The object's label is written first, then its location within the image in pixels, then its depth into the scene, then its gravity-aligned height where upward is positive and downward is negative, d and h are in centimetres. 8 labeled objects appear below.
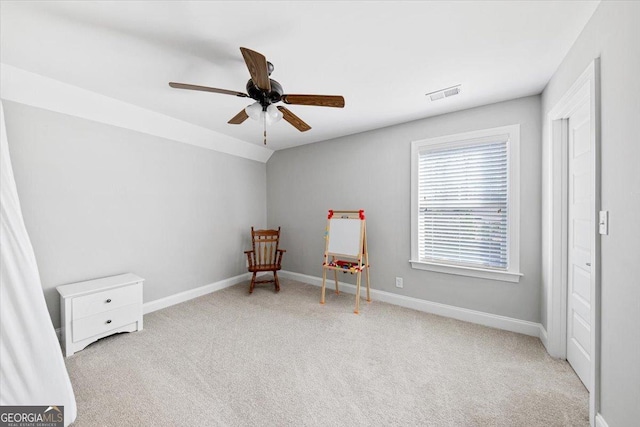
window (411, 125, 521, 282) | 250 +12
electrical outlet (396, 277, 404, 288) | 319 -90
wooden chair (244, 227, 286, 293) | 370 -66
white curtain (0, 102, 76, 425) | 143 -74
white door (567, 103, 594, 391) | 170 -22
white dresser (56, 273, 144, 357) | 211 -90
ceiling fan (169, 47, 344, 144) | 165 +85
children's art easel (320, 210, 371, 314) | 320 -39
